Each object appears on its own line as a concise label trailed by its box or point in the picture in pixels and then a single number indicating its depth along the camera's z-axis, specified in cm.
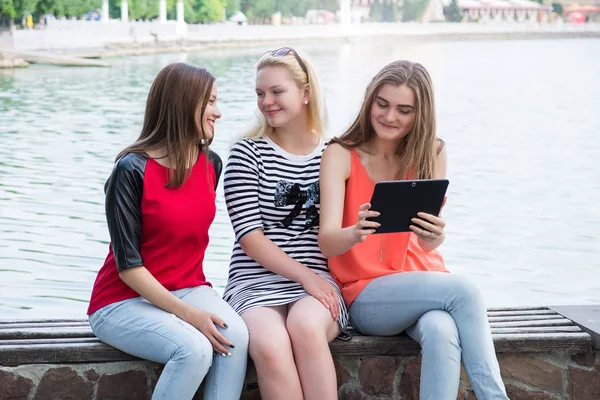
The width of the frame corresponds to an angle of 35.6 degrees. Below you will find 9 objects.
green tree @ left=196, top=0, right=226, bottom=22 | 5600
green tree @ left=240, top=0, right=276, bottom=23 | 6806
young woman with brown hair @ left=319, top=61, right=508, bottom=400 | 224
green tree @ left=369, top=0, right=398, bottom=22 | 8381
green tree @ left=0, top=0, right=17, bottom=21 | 3388
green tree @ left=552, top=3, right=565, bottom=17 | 9000
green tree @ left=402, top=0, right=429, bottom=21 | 8238
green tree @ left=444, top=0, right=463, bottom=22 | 8338
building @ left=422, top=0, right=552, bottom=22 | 8400
